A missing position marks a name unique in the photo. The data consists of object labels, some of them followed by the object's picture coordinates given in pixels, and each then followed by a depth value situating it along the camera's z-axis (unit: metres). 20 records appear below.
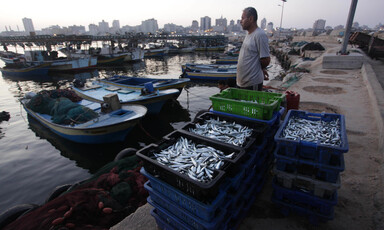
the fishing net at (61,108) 9.19
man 4.42
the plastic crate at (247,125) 2.97
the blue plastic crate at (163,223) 2.62
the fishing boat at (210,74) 21.79
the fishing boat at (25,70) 29.72
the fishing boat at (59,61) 31.16
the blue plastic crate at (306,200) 2.63
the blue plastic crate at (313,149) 2.46
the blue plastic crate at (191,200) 2.17
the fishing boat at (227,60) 32.34
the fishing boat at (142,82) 14.52
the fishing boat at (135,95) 12.34
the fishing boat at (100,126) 8.76
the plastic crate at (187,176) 2.11
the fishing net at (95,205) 3.57
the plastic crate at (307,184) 2.52
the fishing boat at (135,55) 42.03
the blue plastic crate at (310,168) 2.47
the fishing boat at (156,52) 52.02
